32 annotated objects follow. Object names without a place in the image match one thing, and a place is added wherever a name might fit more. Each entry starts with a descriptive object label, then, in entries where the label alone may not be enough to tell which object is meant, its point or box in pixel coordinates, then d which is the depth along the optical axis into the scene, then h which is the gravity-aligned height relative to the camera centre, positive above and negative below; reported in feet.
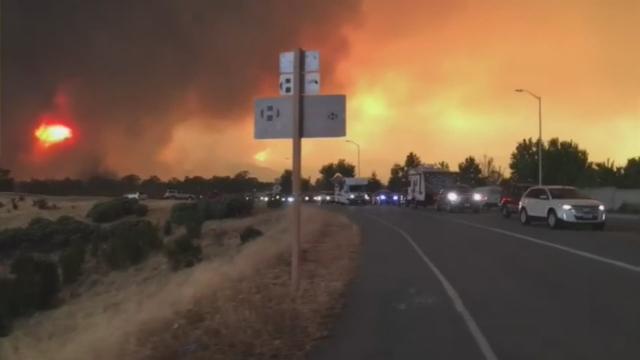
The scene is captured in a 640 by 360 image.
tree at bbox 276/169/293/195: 447.06 +16.03
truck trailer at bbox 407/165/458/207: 194.18 +6.69
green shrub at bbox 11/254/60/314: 83.10 -9.09
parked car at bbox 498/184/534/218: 134.72 +2.04
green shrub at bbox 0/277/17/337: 69.28 -10.20
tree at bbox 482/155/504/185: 484.83 +23.00
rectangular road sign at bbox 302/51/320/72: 41.83 +7.83
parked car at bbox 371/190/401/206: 287.11 +3.88
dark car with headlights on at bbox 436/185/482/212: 175.83 +2.12
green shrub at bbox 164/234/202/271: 103.04 -6.66
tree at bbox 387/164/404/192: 476.30 +22.24
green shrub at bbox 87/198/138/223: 209.97 -1.36
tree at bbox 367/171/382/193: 280.55 +8.70
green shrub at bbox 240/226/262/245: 107.96 -3.98
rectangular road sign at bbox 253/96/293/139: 41.11 +4.67
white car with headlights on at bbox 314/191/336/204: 313.26 +4.35
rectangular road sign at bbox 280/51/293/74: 41.83 +7.70
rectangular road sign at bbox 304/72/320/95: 41.29 +6.58
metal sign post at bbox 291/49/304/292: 40.86 +2.66
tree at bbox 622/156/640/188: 269.75 +14.66
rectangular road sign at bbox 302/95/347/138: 40.42 +4.77
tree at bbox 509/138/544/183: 354.99 +22.87
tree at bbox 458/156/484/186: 520.42 +29.10
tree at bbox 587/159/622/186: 291.38 +14.94
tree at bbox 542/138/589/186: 312.85 +21.38
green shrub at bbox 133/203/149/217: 211.06 -1.27
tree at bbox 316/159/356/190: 531.09 +27.53
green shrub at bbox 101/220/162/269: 121.90 -6.66
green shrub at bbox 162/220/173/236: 159.09 -4.82
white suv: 101.19 +0.44
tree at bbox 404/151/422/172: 537.89 +33.88
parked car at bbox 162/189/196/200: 367.47 +5.95
